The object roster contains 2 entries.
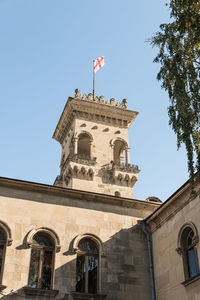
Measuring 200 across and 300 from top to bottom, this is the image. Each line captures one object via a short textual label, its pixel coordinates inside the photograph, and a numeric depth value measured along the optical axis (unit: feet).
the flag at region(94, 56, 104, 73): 152.46
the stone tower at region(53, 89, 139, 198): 122.52
